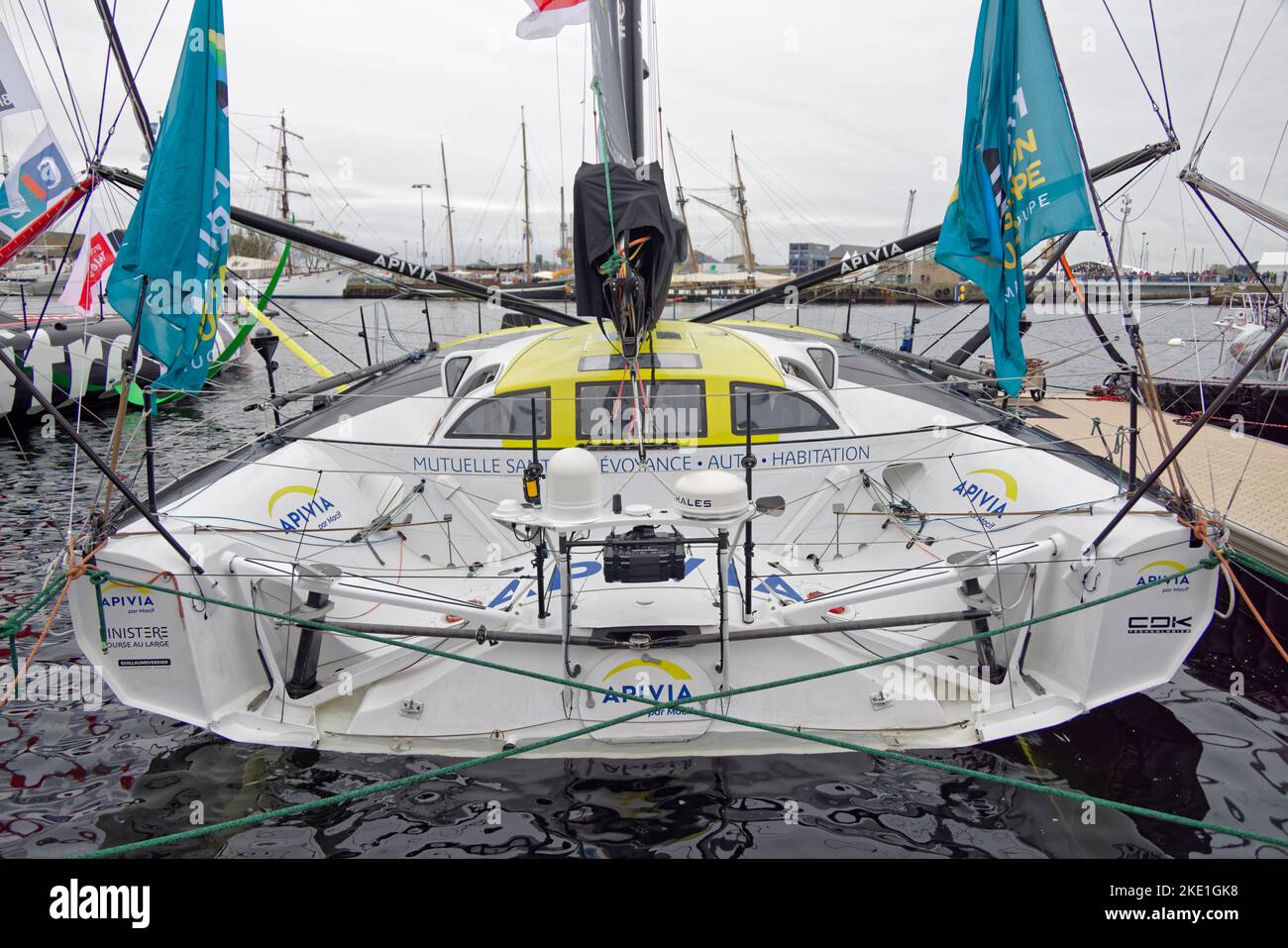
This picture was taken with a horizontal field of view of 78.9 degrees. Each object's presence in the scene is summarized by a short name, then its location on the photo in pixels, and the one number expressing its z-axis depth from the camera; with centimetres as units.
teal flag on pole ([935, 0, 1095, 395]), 432
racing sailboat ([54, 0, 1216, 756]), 363
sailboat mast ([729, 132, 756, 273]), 3878
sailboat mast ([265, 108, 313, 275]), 4347
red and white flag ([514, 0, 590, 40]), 639
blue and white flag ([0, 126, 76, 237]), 691
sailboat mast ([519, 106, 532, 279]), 4919
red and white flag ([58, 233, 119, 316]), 1101
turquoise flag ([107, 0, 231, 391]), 390
